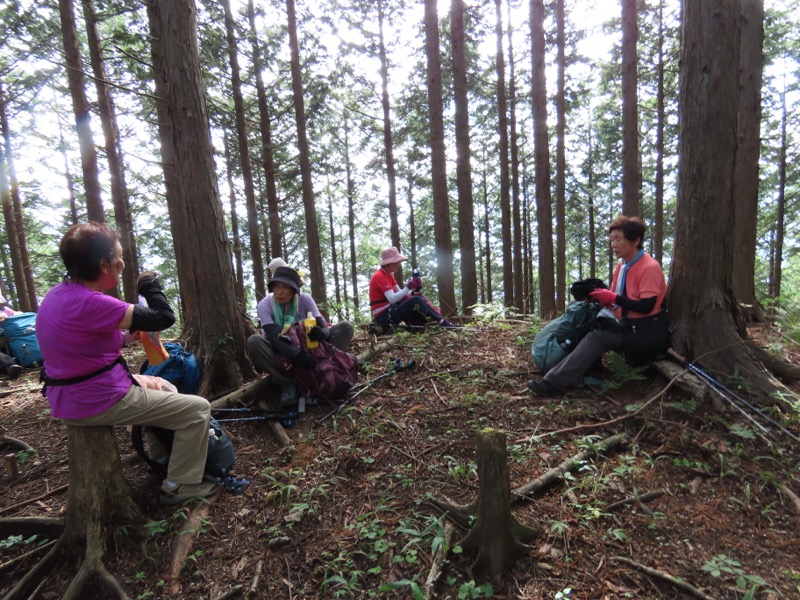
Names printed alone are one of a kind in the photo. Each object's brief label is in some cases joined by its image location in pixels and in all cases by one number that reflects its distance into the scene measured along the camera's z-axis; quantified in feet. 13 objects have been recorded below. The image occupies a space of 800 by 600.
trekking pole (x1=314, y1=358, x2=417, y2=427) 14.54
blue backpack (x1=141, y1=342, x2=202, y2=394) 13.14
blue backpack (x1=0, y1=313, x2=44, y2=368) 24.25
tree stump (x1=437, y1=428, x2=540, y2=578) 7.45
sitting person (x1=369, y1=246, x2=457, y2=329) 24.06
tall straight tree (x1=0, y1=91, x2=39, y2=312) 47.62
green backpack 14.78
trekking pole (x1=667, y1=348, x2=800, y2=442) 10.58
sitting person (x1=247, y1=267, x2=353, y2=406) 14.66
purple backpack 14.71
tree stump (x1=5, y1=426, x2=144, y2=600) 8.56
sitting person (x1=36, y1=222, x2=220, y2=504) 8.49
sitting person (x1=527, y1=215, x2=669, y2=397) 13.51
